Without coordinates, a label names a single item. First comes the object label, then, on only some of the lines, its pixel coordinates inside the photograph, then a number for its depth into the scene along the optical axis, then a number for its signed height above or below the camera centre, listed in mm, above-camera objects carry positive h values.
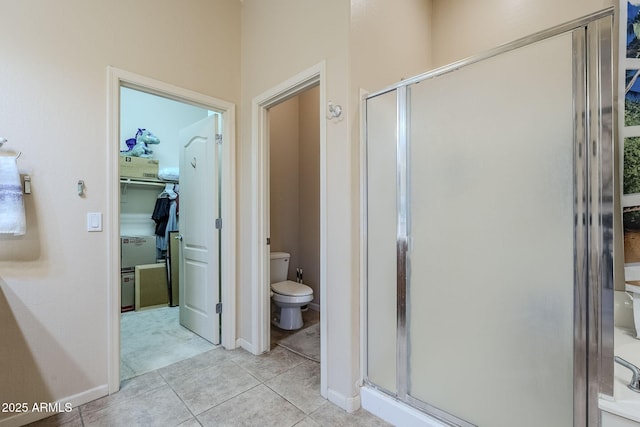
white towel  1508 +80
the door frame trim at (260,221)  2418 -63
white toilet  2820 -809
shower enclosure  1055 -93
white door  2605 -140
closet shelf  3660 +420
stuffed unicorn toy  3844 +949
